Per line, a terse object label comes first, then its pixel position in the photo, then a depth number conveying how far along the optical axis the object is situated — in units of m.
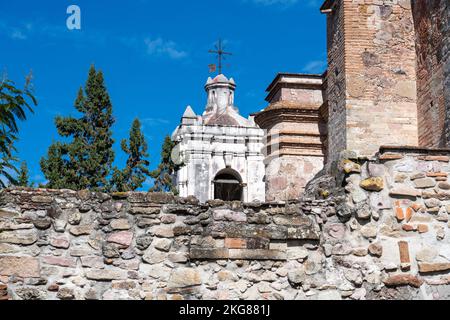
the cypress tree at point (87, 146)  23.86
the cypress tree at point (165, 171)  26.19
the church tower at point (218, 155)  32.75
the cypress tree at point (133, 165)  24.62
